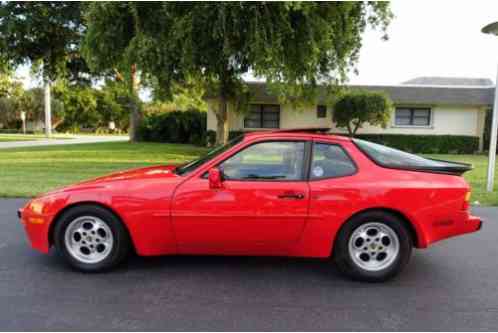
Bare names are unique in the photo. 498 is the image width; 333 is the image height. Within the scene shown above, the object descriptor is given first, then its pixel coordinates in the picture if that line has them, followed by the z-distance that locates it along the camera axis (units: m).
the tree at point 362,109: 18.70
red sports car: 3.38
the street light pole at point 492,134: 7.97
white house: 20.88
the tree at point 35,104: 53.62
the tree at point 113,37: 10.91
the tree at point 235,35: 10.38
